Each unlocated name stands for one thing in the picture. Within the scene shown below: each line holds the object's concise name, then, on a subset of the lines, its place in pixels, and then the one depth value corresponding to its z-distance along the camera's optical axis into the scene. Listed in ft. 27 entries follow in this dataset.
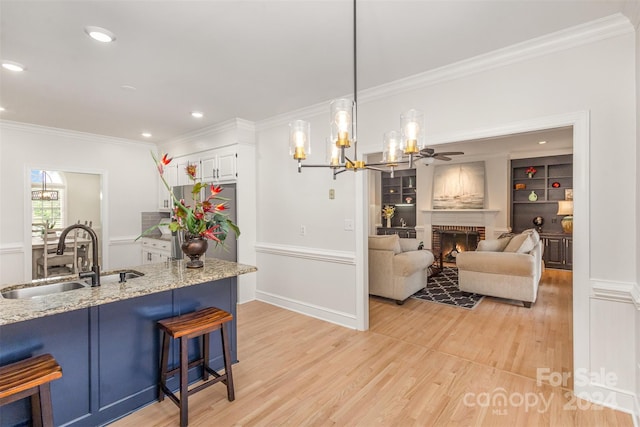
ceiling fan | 14.54
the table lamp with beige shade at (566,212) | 19.63
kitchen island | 5.44
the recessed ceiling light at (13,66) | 8.58
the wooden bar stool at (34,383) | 4.58
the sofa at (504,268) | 13.62
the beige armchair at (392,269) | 14.01
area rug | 14.42
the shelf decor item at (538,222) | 22.21
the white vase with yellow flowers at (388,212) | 28.63
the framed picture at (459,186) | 23.20
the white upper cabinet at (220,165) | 14.69
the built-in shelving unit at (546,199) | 21.29
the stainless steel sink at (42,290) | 6.39
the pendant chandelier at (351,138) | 6.21
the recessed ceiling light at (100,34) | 7.00
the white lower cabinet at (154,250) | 16.63
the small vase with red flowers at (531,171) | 22.59
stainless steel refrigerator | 14.75
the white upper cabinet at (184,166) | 16.48
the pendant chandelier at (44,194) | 20.79
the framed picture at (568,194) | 21.09
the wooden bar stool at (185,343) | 6.43
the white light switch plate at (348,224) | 11.76
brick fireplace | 23.52
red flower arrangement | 7.85
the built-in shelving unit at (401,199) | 27.76
